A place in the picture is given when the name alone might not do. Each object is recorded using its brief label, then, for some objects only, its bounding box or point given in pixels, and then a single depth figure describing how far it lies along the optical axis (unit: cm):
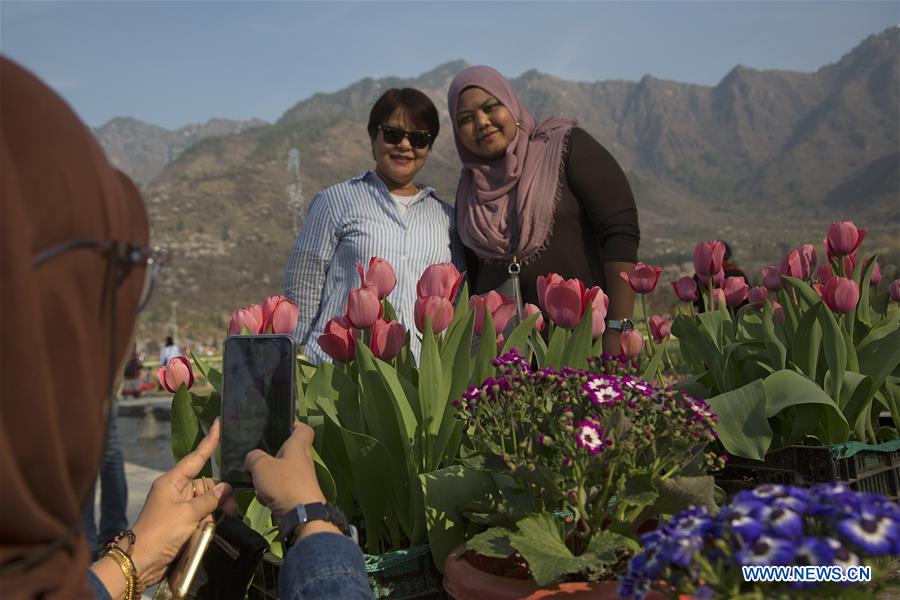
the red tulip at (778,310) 213
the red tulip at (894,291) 236
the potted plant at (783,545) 74
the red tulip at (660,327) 234
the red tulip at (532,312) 182
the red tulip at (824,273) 206
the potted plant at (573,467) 109
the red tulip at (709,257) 229
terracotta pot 105
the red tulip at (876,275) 240
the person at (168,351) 1221
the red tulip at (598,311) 173
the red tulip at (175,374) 172
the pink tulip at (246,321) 173
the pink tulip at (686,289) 246
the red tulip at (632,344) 203
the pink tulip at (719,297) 224
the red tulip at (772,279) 221
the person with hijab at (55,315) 64
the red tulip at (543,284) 174
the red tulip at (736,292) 242
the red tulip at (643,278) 213
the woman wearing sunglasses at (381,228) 277
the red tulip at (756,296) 230
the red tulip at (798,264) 217
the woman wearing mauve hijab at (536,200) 256
